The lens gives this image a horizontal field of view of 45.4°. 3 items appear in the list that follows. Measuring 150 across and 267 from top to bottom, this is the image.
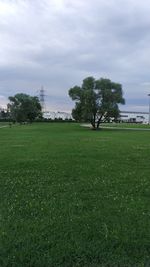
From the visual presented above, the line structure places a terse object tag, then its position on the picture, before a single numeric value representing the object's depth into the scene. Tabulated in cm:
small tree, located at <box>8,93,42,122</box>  6427
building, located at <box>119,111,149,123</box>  8807
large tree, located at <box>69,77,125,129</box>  3476
